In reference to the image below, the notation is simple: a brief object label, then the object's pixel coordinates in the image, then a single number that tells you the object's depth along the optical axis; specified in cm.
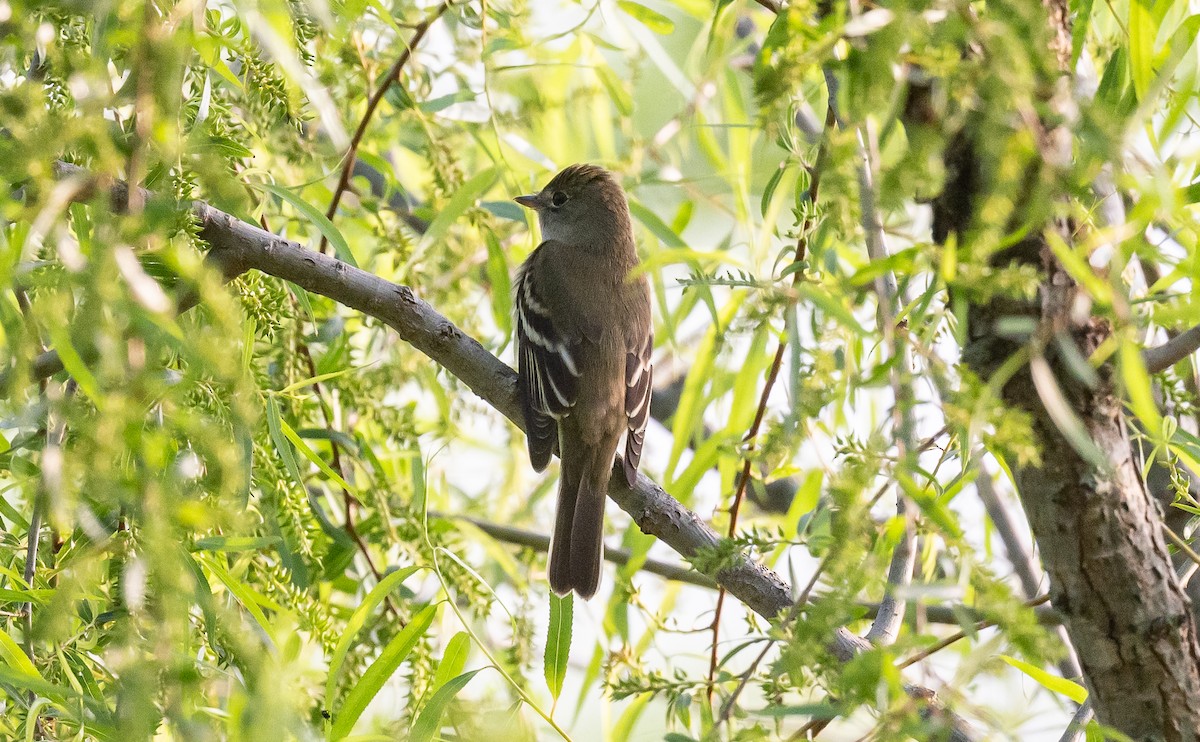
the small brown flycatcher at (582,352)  741
